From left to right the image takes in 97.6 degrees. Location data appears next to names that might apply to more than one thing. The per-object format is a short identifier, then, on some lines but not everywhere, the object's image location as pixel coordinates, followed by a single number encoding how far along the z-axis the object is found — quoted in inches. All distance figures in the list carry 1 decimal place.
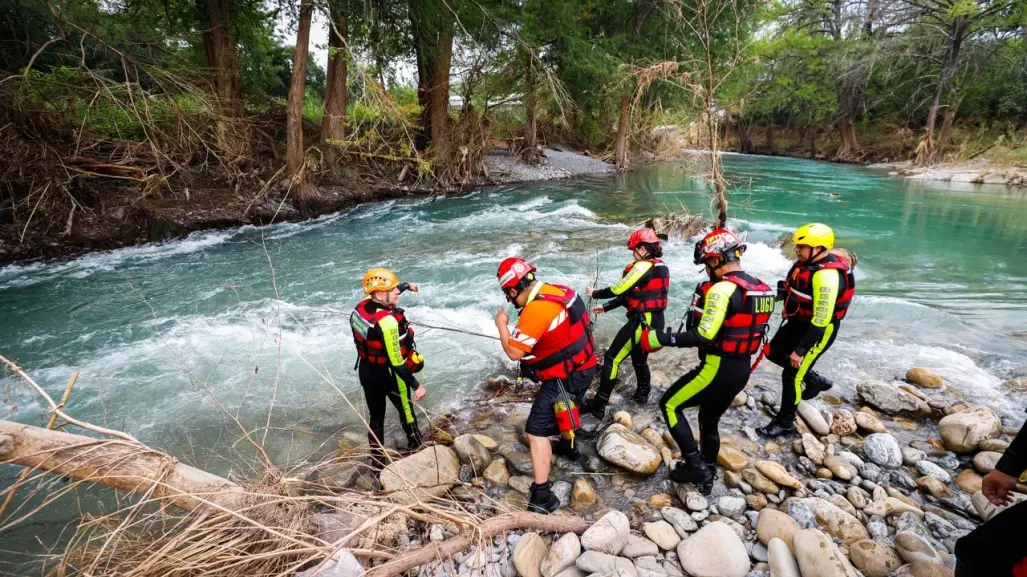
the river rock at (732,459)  148.0
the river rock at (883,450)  150.6
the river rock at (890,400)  183.3
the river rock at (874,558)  105.1
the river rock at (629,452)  149.2
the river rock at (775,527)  116.0
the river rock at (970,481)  138.2
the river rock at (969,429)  156.2
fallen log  85.1
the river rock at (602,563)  103.7
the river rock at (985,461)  142.9
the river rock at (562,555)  107.0
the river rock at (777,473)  140.3
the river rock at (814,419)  169.2
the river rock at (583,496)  140.3
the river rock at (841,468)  144.6
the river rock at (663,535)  117.9
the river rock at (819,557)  96.4
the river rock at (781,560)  102.7
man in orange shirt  127.6
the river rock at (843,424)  169.2
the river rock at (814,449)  154.1
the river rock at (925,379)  206.1
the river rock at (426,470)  146.4
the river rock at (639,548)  113.6
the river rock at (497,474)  153.0
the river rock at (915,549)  104.1
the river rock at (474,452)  159.0
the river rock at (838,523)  118.6
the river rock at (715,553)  106.1
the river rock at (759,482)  139.3
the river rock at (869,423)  169.2
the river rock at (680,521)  124.0
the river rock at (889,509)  126.6
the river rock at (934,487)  136.9
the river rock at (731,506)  130.3
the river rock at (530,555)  108.1
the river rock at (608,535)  111.0
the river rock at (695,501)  131.7
